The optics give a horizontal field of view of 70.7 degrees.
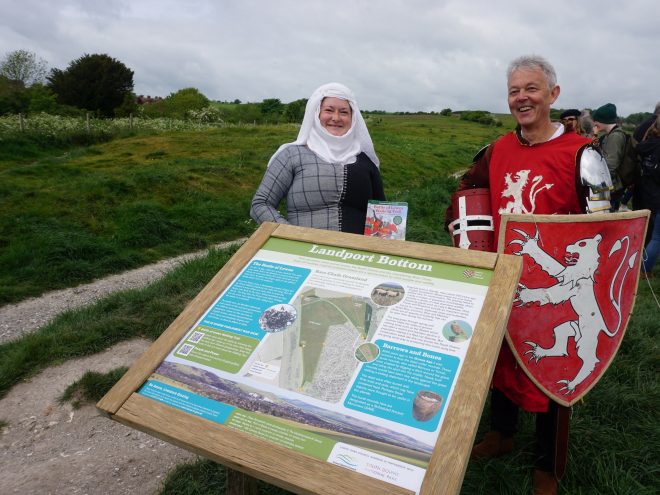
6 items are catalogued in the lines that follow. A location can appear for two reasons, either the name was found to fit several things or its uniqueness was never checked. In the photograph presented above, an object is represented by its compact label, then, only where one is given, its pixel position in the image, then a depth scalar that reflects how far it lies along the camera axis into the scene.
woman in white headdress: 2.83
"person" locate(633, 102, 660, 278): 5.31
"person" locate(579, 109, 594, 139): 6.11
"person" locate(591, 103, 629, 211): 5.54
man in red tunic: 2.30
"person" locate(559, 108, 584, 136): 5.82
